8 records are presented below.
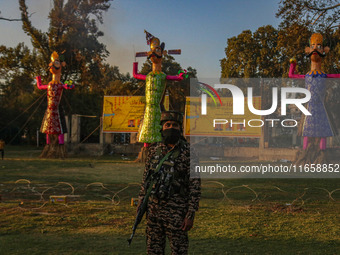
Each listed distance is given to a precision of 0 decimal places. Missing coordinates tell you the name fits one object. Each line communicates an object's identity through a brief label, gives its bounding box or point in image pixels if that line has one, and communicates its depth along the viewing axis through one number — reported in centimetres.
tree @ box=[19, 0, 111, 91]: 2587
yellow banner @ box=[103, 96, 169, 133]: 2294
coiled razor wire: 819
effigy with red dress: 1862
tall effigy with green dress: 1352
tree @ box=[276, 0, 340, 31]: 1513
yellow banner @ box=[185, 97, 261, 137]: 2184
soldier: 375
